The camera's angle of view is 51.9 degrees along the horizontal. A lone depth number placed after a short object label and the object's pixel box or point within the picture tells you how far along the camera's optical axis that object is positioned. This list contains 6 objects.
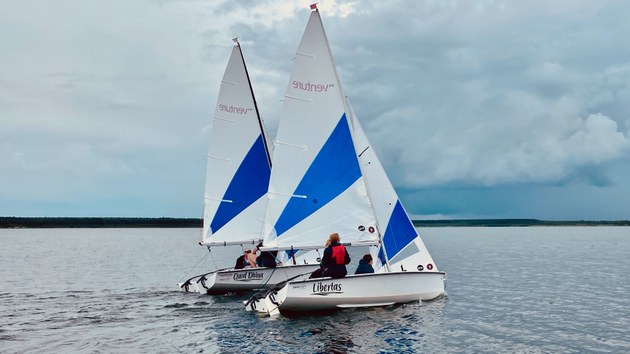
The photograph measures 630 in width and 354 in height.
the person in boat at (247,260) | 26.42
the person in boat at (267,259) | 26.12
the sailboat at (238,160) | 28.36
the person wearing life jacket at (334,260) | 19.45
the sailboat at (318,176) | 21.25
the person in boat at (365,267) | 20.78
